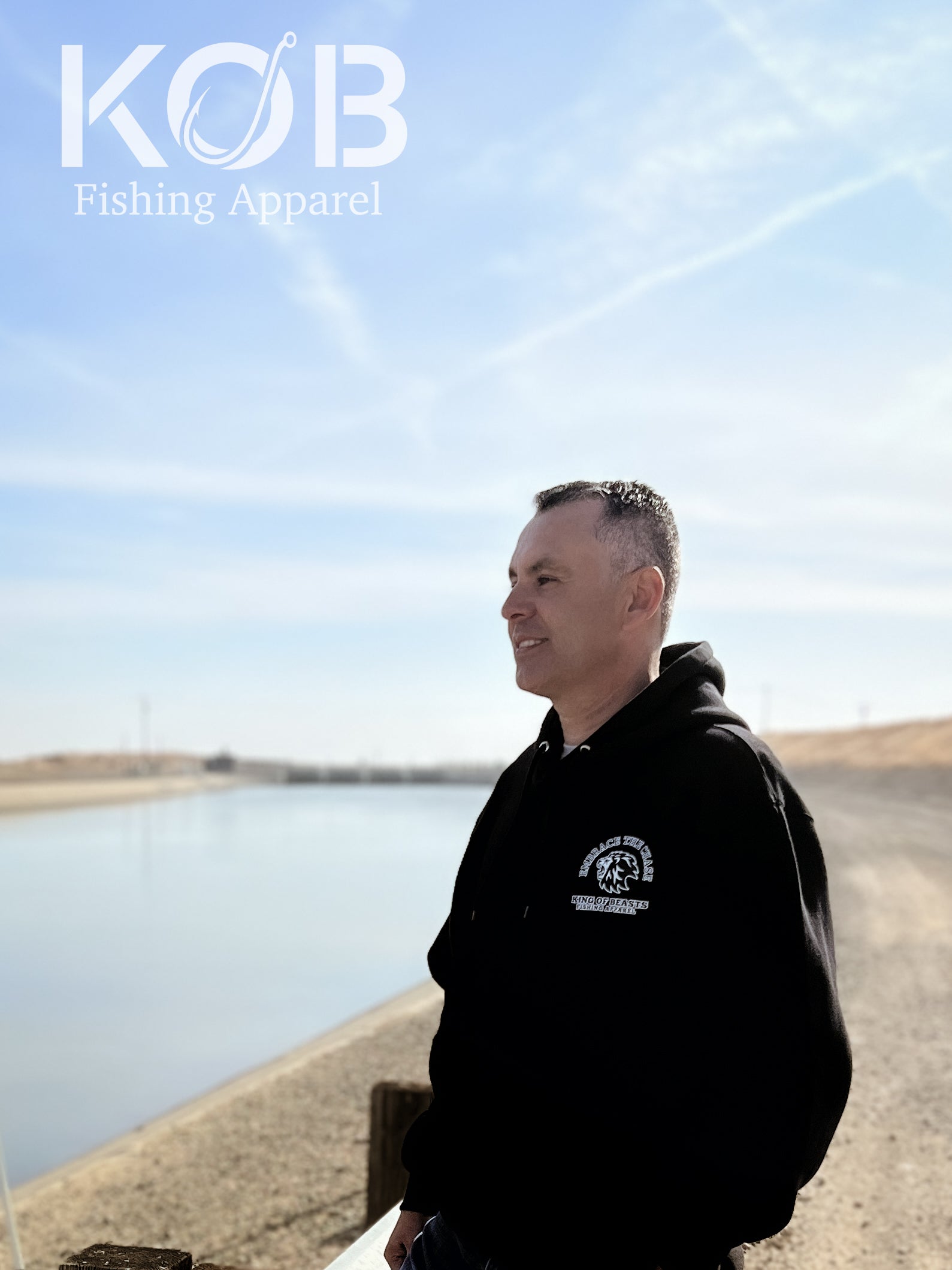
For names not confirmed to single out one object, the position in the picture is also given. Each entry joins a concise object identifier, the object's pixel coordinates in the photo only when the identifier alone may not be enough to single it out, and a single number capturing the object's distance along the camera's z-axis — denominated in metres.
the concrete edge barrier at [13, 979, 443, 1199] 7.94
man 1.66
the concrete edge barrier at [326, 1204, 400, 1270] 2.73
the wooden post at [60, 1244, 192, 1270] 2.44
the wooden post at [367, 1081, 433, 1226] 4.47
